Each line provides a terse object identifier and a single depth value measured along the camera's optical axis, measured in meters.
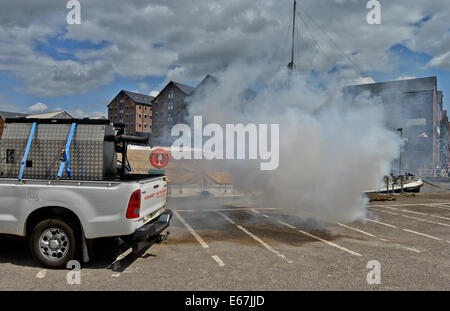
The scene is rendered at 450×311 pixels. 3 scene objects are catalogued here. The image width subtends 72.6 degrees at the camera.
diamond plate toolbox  5.19
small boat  19.11
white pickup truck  4.64
